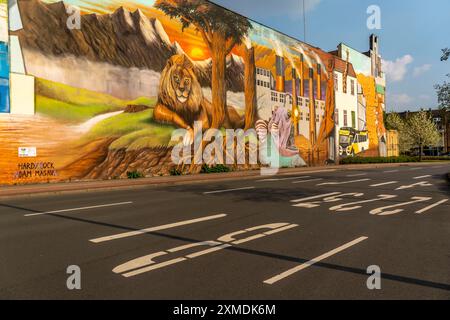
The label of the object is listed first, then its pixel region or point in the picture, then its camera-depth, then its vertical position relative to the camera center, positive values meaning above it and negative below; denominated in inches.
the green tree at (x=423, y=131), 2401.6 +183.3
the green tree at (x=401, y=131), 2551.7 +199.3
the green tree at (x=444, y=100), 647.1 +106.7
